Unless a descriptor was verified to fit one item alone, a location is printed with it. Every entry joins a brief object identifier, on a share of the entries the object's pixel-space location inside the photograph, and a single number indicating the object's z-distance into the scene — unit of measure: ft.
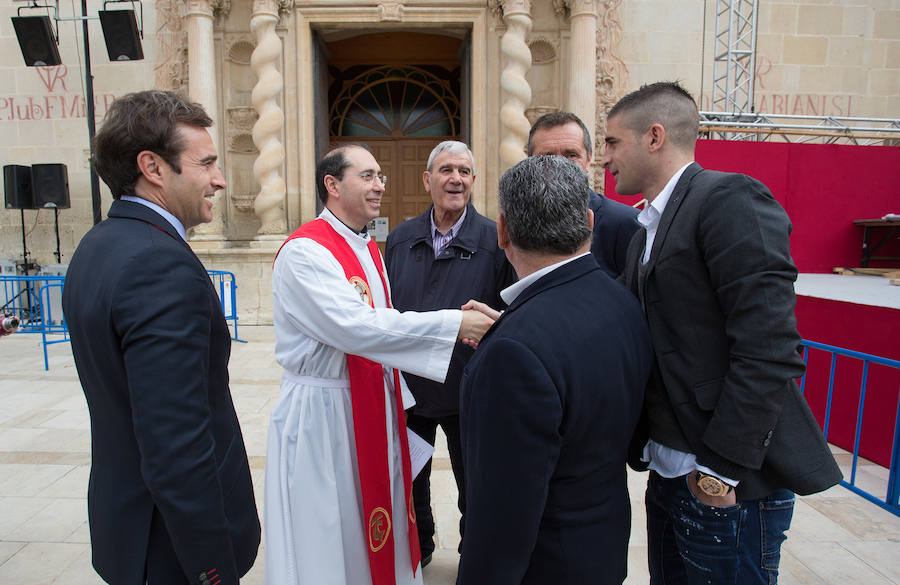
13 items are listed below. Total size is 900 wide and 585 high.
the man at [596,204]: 7.54
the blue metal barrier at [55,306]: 29.07
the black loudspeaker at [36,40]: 25.71
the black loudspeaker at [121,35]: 24.91
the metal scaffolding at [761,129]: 24.31
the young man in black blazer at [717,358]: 4.07
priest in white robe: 6.18
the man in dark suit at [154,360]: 3.78
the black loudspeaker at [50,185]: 30.09
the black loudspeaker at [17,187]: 29.66
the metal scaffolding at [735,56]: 27.22
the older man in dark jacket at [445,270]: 8.03
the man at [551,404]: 3.67
